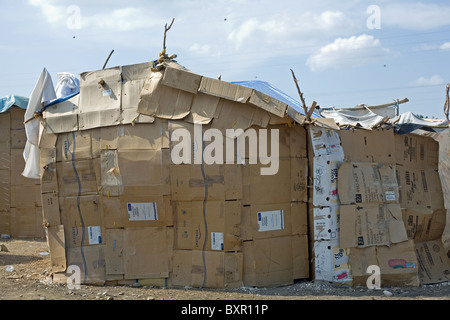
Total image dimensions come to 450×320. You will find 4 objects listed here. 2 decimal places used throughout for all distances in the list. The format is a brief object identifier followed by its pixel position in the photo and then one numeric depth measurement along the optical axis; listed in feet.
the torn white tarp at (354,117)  23.58
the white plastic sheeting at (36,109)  23.31
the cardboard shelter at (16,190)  37.58
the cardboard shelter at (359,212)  21.93
